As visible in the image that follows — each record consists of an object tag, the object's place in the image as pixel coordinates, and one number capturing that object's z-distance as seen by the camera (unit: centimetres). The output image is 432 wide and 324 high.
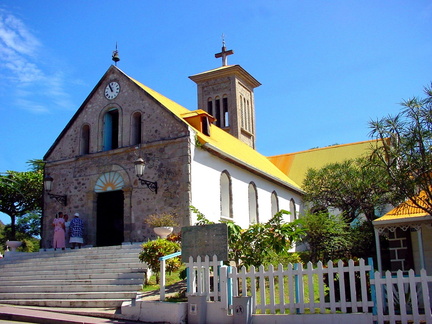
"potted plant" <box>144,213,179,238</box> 1805
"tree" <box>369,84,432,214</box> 1240
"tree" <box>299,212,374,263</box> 1897
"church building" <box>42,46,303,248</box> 1934
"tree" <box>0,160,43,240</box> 3070
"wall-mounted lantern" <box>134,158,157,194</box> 1864
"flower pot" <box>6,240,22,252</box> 1964
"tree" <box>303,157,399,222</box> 2286
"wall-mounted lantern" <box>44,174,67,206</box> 2126
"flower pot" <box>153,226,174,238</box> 1659
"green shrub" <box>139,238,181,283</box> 1349
